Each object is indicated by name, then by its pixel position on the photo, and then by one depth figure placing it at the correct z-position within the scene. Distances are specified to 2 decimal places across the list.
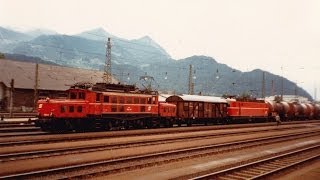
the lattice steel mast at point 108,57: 44.00
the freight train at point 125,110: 27.48
